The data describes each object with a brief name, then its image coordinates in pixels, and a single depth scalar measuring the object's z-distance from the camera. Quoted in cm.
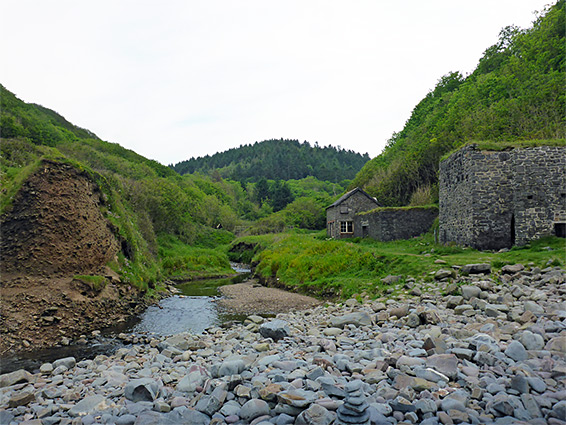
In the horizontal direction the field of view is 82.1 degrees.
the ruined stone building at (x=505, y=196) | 1428
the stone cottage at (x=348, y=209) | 4084
